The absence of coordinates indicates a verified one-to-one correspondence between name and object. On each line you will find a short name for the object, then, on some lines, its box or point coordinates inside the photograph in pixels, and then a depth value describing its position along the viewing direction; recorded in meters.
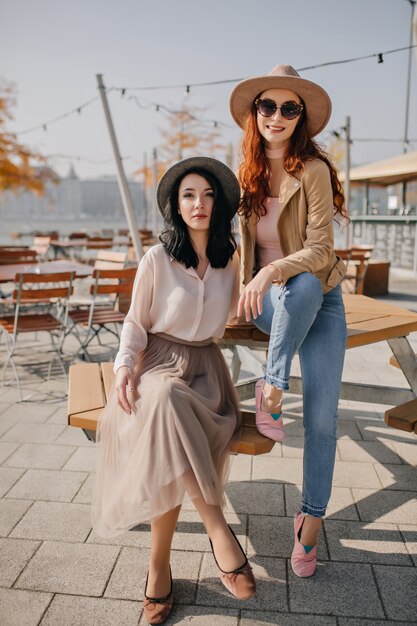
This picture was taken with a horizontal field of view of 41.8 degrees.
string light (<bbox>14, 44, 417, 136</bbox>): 7.80
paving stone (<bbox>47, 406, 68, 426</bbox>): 4.06
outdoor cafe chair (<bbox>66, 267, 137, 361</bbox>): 5.36
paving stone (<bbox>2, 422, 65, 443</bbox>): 3.73
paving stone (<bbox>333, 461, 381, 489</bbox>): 3.11
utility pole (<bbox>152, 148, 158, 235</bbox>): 17.21
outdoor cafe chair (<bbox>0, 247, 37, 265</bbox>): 8.08
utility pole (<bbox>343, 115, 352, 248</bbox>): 12.02
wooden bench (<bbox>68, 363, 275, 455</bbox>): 2.16
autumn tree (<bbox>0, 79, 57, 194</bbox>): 23.77
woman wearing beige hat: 2.14
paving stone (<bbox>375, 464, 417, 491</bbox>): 3.09
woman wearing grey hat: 1.96
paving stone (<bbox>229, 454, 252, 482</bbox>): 3.20
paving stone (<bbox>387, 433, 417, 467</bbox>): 3.43
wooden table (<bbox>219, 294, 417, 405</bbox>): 2.70
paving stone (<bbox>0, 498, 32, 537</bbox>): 2.63
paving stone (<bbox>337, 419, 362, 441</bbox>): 3.81
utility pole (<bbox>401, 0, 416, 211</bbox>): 19.77
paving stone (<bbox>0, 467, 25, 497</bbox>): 3.04
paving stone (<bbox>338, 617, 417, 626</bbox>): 1.98
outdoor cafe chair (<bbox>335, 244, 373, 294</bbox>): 8.70
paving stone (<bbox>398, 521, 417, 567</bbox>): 2.44
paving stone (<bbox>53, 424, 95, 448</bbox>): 3.68
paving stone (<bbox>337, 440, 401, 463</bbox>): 3.44
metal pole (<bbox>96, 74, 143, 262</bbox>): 7.41
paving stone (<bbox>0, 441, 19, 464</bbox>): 3.47
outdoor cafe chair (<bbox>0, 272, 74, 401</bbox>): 4.87
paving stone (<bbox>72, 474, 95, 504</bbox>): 2.90
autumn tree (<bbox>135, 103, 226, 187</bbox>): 24.81
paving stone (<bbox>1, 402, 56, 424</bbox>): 4.12
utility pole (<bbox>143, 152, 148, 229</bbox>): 31.22
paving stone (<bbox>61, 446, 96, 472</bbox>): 3.30
